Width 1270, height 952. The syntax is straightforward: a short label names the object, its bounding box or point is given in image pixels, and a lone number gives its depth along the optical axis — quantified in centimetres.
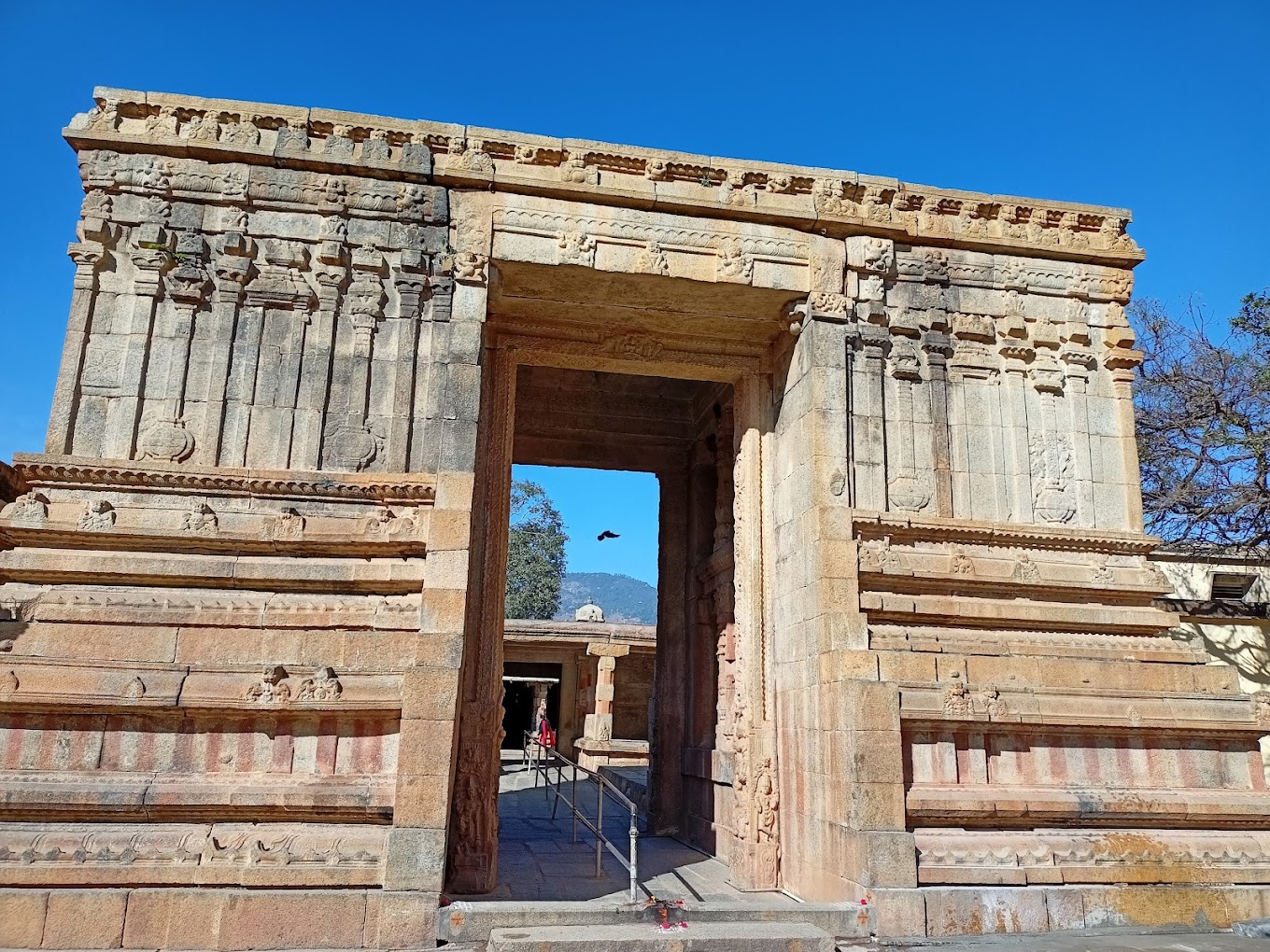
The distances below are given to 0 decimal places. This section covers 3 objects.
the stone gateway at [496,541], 718
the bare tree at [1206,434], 1355
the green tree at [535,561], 4572
